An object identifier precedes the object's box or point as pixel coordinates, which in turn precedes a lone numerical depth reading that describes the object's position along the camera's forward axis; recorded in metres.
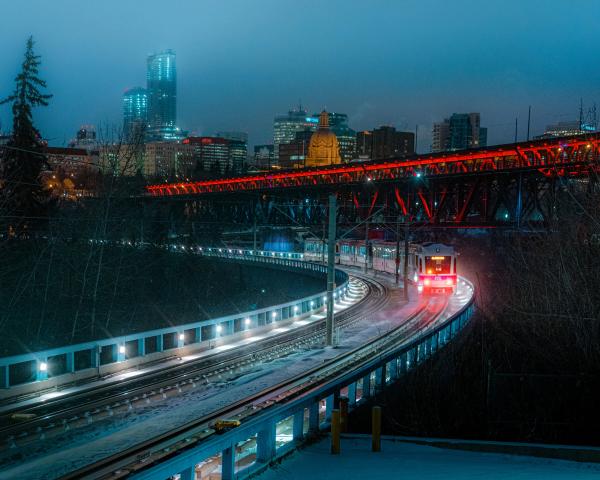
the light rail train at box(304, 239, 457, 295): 43.59
